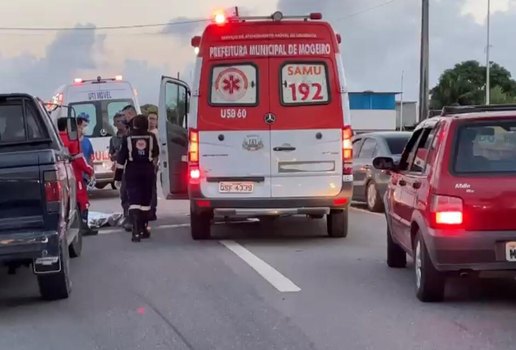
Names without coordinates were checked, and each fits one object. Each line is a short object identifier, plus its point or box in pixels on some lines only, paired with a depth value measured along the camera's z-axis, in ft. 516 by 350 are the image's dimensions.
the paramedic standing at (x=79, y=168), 38.52
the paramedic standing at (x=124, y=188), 42.46
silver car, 51.03
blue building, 171.01
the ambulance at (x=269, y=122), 36.60
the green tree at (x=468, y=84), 239.71
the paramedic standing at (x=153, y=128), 46.39
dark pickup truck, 23.02
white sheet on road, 45.93
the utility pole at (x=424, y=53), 91.61
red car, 22.61
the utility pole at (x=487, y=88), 170.97
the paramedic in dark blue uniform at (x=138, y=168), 39.19
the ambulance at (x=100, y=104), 69.87
